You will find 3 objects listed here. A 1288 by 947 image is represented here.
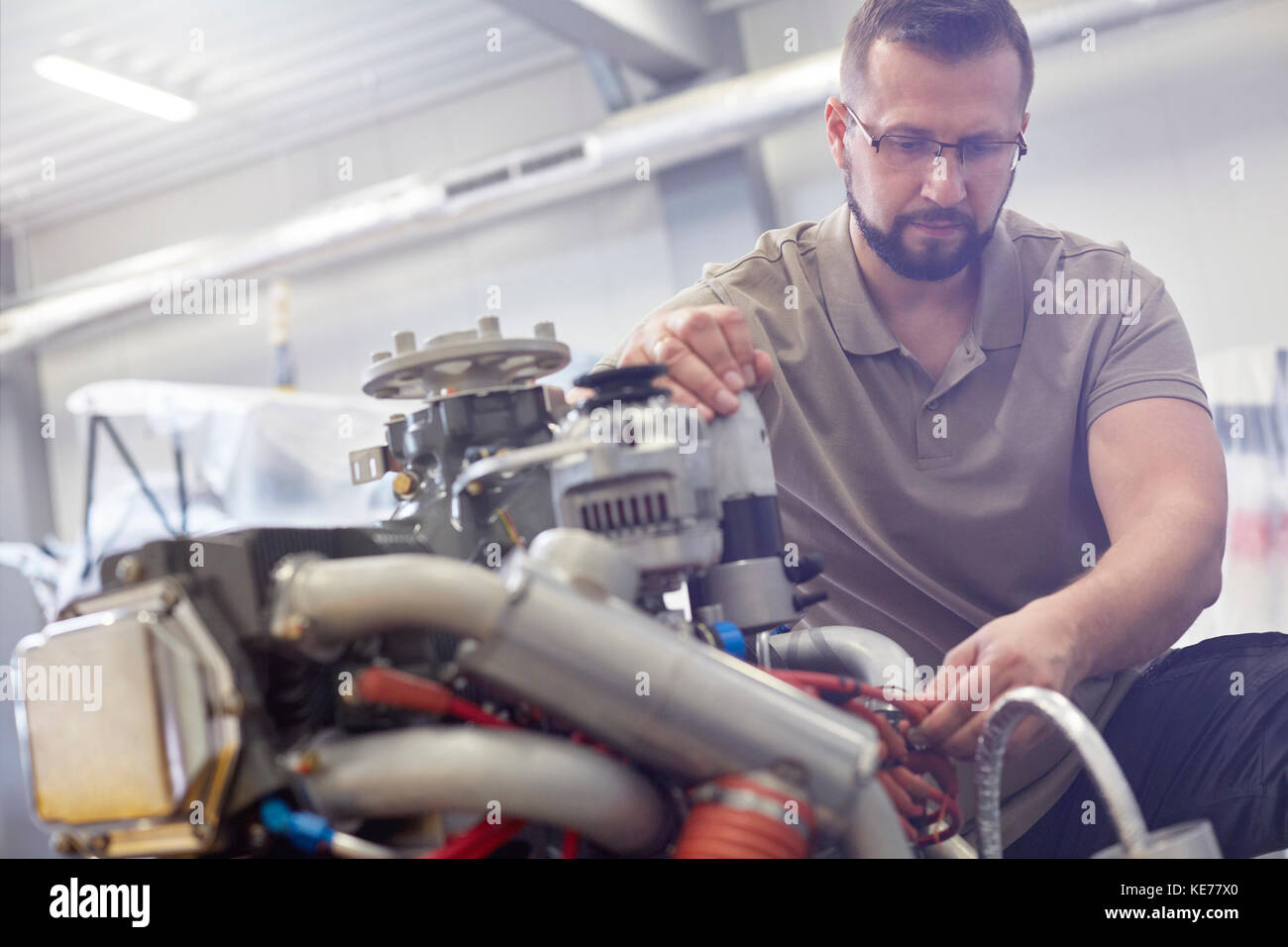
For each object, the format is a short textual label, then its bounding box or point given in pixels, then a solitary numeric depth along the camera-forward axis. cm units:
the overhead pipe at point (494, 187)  400
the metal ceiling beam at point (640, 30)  397
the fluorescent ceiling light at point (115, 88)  471
